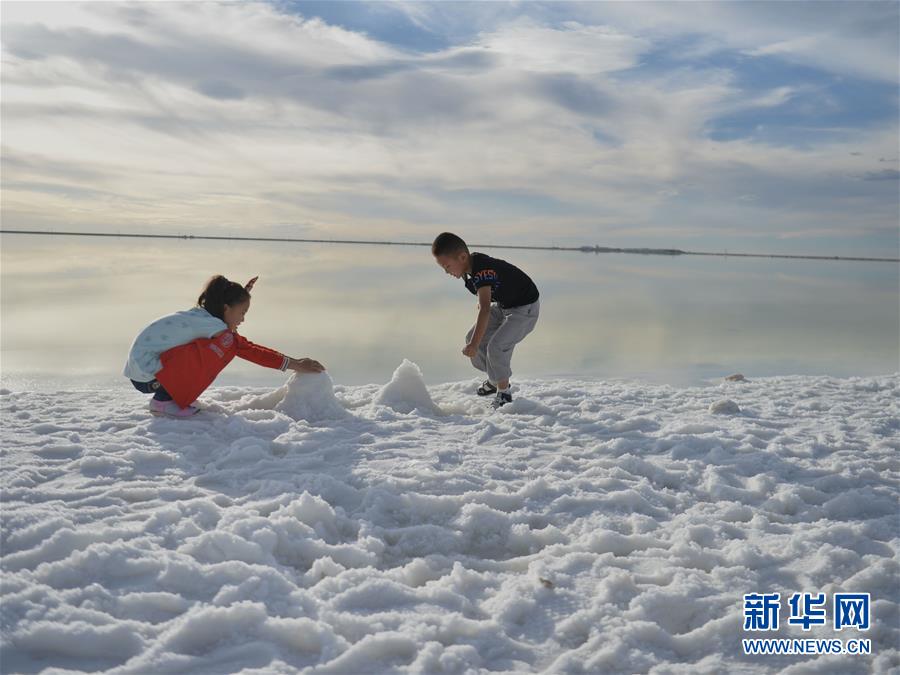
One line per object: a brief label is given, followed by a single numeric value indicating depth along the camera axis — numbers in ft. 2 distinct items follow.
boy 21.65
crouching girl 18.42
